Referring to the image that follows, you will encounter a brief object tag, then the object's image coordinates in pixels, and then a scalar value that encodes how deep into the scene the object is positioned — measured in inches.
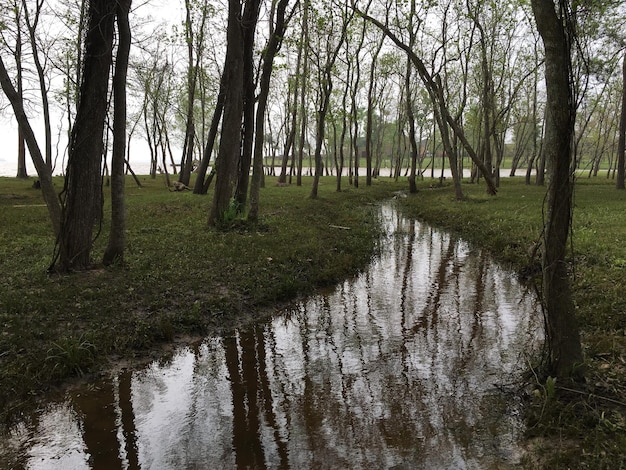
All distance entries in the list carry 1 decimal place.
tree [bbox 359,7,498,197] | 732.7
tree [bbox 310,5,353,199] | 830.8
